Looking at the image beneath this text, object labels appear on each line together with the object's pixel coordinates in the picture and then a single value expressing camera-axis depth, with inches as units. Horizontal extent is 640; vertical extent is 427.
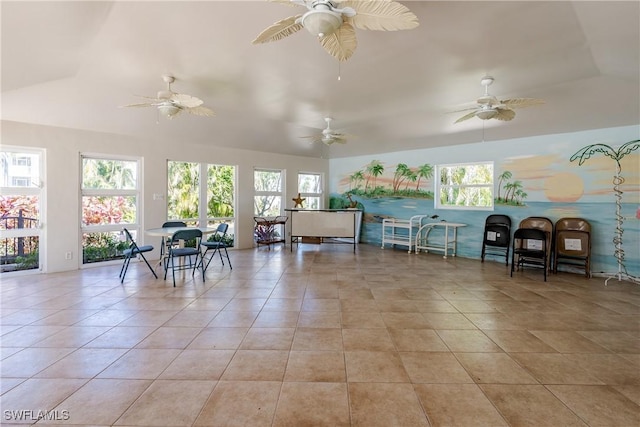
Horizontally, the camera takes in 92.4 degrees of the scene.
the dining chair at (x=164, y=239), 220.5
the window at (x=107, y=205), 218.1
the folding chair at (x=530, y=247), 200.4
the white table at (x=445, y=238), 268.7
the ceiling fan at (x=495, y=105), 145.9
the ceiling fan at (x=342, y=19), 78.7
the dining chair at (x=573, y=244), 203.0
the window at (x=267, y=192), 317.1
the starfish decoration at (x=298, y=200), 325.9
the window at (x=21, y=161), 191.7
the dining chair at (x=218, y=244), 221.5
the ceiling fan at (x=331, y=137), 220.1
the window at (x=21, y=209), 188.7
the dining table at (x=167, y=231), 181.3
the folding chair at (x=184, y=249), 181.3
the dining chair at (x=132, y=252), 186.5
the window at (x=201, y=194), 259.3
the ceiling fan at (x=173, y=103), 145.9
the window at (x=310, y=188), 356.5
